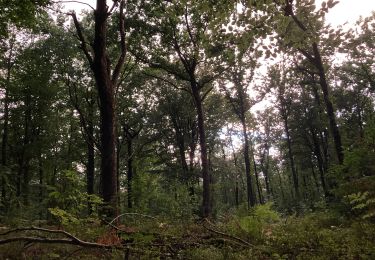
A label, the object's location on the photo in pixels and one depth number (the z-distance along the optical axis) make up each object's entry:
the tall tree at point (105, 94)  8.17
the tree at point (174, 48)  18.14
